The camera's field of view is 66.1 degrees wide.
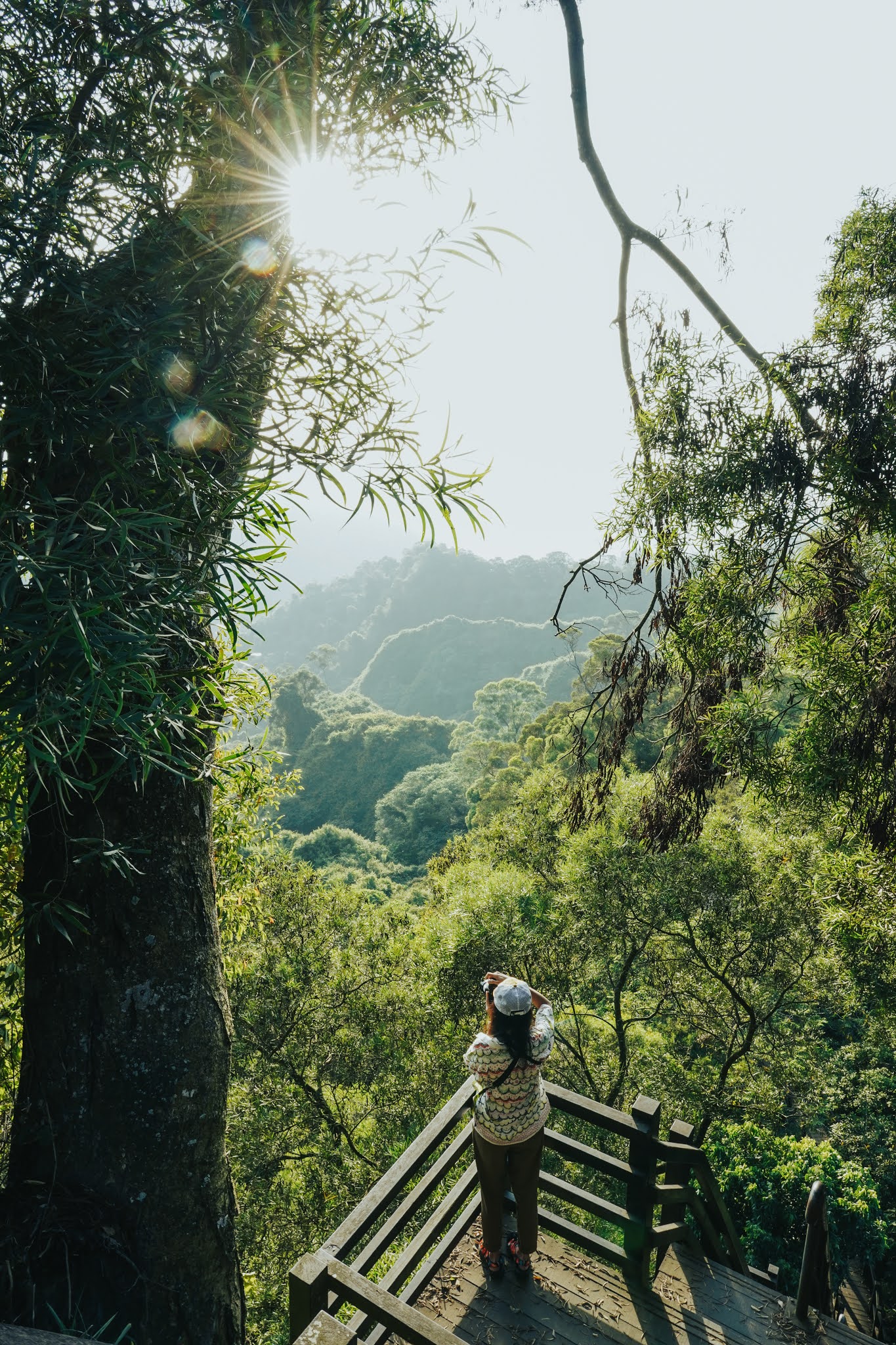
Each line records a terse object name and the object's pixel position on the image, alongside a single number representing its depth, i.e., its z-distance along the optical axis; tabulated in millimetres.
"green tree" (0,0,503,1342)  1617
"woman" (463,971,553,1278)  3242
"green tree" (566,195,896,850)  3186
